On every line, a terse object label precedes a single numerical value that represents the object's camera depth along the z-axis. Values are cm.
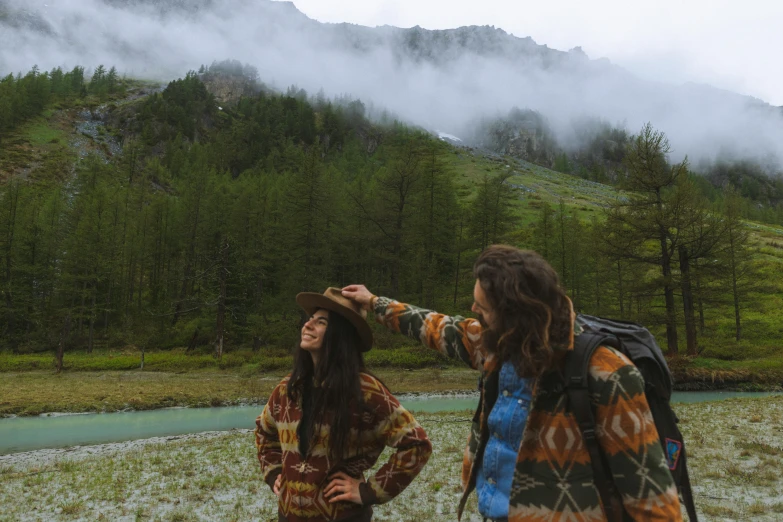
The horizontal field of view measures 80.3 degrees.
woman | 266
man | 176
